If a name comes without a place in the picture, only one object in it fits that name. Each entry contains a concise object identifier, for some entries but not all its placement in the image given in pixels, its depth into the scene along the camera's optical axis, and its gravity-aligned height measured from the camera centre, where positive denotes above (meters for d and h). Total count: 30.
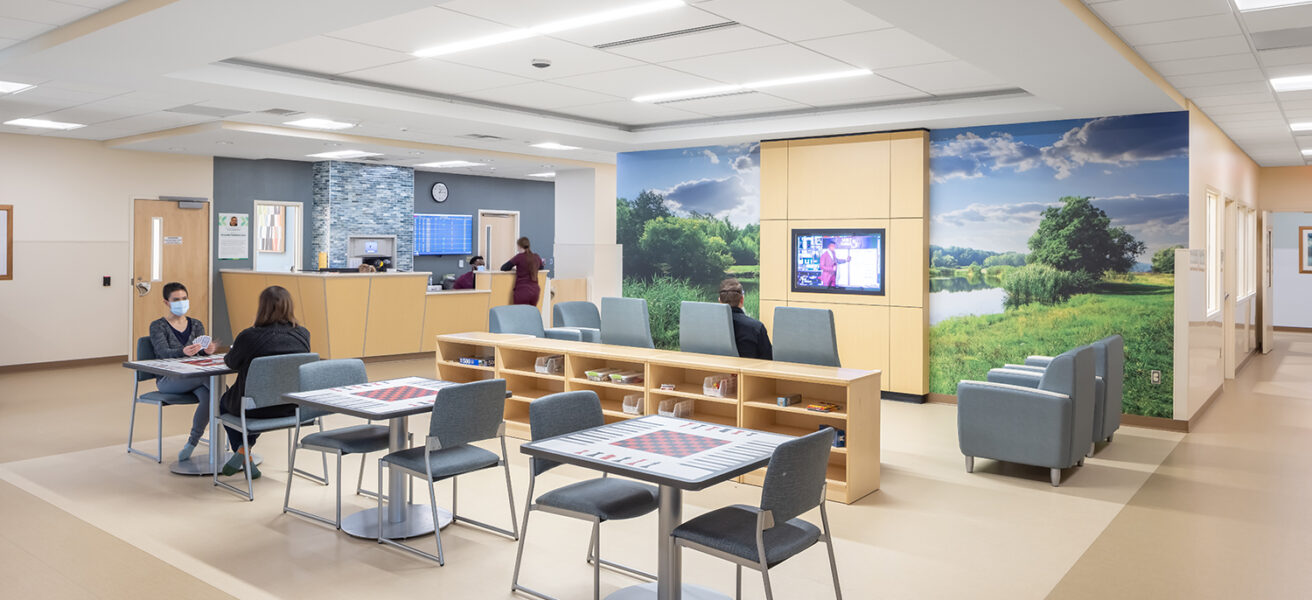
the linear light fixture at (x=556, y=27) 4.80 +1.55
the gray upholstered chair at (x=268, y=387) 5.14 -0.58
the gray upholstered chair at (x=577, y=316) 8.65 -0.26
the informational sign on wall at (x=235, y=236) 11.84 +0.70
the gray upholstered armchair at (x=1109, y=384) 6.44 -0.69
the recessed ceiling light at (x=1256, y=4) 4.58 +1.50
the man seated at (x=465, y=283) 11.91 +0.08
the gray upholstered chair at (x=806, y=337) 5.75 -0.31
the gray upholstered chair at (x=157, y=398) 5.91 -0.75
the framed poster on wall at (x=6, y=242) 9.92 +0.51
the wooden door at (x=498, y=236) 15.58 +0.95
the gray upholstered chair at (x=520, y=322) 7.77 -0.29
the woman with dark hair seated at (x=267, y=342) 5.35 -0.33
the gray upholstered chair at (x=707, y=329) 6.12 -0.27
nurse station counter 10.45 -0.24
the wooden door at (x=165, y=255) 11.05 +0.41
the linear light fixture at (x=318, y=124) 8.77 +1.65
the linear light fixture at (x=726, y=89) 6.61 +1.65
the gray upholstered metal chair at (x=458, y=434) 4.20 -0.72
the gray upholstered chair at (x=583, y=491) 3.57 -0.87
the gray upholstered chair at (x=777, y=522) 3.08 -0.88
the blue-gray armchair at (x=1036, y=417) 5.54 -0.81
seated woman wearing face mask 5.89 -0.37
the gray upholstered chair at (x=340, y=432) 4.66 -0.80
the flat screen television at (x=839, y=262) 8.62 +0.29
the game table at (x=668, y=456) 3.22 -0.65
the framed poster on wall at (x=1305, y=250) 15.64 +0.74
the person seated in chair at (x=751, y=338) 6.22 -0.34
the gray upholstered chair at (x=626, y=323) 6.79 -0.26
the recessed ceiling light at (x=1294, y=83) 6.46 +1.55
